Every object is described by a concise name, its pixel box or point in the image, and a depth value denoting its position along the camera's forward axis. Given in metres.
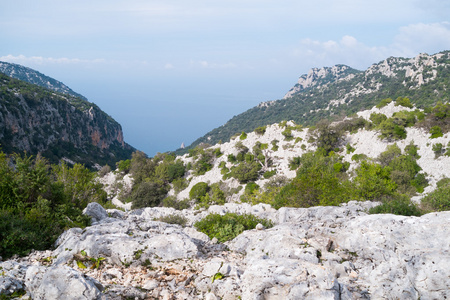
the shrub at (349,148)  34.75
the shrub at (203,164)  43.16
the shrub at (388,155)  29.41
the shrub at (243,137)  47.31
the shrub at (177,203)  34.38
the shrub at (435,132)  28.20
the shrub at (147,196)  36.78
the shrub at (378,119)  35.44
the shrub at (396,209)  11.14
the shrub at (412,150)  28.53
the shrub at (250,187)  33.84
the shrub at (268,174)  36.00
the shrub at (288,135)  42.72
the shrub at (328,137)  37.12
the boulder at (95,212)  12.59
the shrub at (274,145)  41.68
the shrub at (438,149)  26.83
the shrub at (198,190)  36.28
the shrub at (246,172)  36.78
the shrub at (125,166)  48.97
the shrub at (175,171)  43.16
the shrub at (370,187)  17.27
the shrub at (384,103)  39.19
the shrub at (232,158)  42.19
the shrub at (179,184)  40.46
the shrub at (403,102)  37.16
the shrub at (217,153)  45.72
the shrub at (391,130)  31.34
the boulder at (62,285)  5.34
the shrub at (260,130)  46.81
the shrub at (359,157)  32.01
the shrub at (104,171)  50.52
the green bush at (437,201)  15.30
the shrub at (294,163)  36.09
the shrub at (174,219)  15.91
